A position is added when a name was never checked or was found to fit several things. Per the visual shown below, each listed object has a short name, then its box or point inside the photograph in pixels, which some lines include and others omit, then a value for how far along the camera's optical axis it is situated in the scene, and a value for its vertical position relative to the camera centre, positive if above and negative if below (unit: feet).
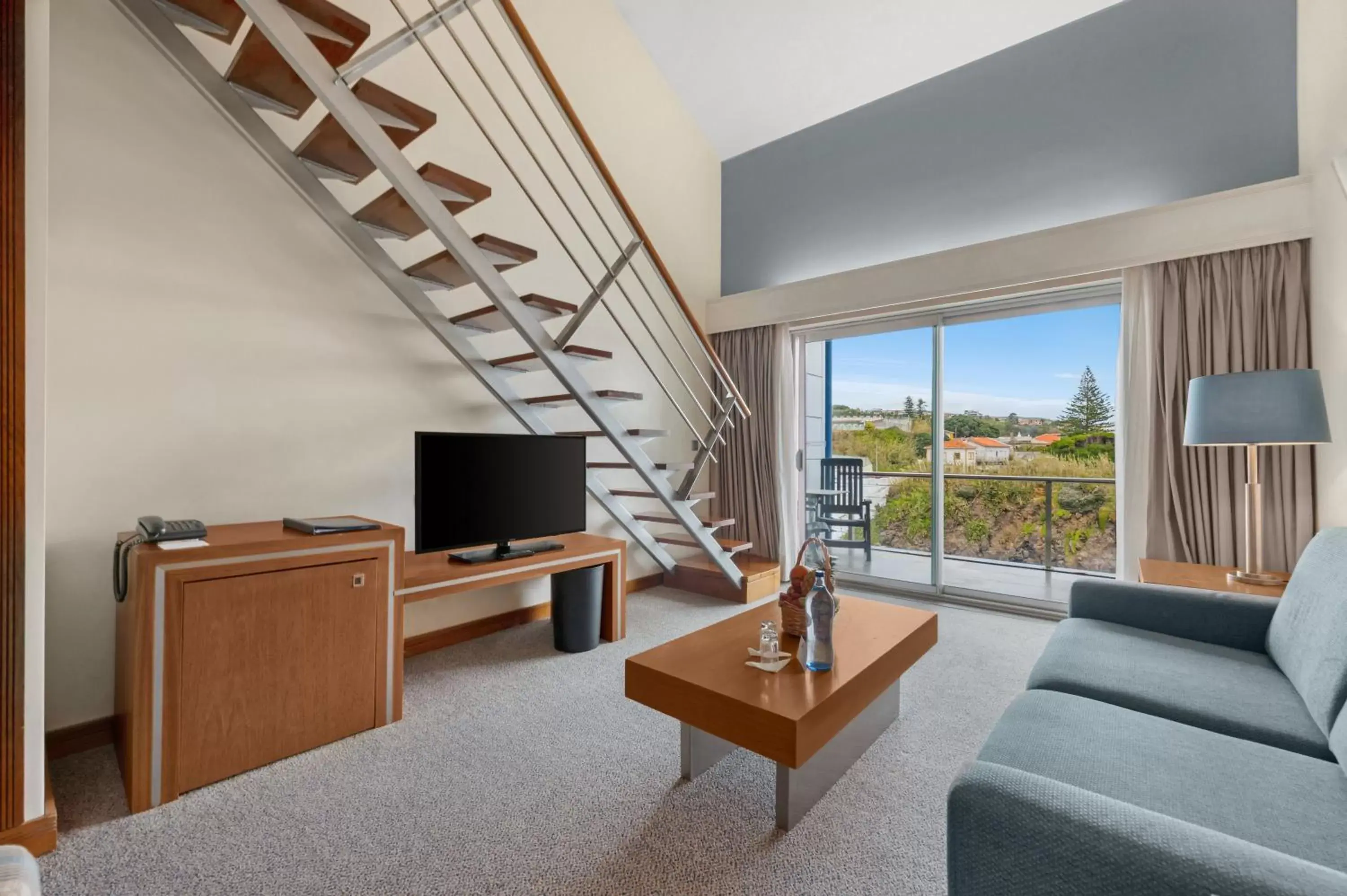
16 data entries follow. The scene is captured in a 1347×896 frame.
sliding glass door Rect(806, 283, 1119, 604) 12.63 +0.17
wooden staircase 6.60 +3.52
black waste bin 10.20 -2.69
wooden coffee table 5.12 -2.28
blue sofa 2.85 -2.11
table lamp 7.38 +0.46
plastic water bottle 5.98 -1.79
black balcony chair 15.29 -1.26
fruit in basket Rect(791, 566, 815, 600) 6.84 -1.51
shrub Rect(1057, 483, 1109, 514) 12.97 -1.03
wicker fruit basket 6.94 -1.77
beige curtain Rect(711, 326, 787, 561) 15.51 -0.03
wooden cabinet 5.84 -2.17
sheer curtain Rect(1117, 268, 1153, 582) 10.58 +0.57
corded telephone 6.11 -0.81
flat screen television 8.93 -0.63
